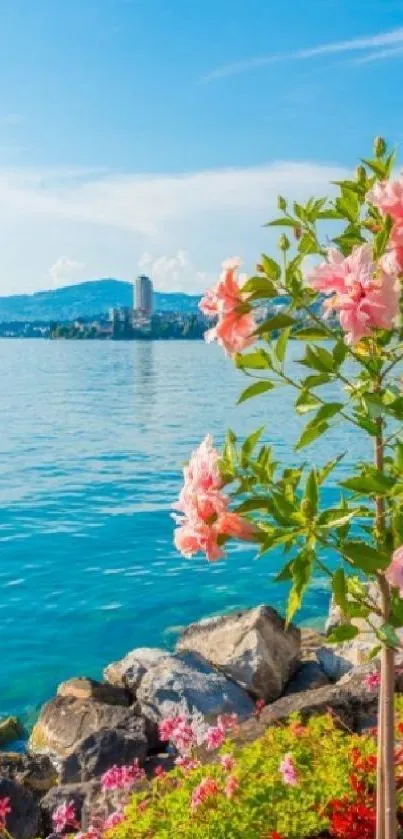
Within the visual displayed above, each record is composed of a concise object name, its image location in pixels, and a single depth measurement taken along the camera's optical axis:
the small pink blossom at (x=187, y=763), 5.35
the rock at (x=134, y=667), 10.95
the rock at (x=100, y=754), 8.34
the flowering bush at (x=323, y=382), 3.03
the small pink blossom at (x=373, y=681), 6.34
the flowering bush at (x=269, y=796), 4.70
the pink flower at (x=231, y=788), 4.79
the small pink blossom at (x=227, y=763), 5.09
